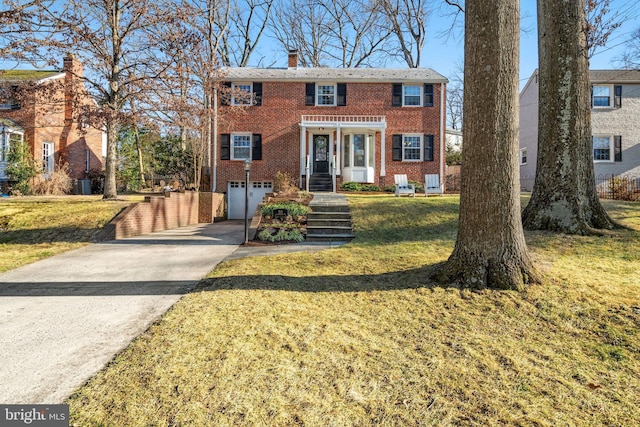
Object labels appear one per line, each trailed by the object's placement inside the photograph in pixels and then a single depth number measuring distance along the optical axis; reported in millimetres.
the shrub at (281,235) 9109
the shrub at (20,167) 18234
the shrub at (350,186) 18506
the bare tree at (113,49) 12281
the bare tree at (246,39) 28514
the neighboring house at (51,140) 19905
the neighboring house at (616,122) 21766
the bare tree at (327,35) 29562
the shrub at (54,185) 19000
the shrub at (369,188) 18594
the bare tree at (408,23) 27844
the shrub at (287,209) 10383
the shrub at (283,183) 16422
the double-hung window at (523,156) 24427
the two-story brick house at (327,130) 19891
